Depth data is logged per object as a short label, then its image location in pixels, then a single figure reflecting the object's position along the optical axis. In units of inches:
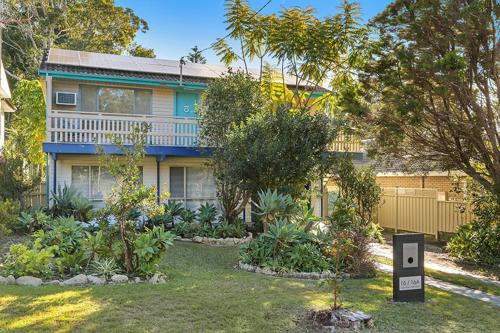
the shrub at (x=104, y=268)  328.8
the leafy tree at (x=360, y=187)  641.6
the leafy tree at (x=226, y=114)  578.6
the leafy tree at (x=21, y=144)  559.5
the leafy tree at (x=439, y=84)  449.4
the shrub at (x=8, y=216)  463.5
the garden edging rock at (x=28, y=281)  307.5
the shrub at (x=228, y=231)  554.9
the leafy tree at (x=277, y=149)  509.7
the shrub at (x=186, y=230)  550.6
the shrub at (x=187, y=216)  594.2
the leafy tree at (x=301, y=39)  655.1
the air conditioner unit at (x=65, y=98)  665.0
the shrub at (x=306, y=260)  387.9
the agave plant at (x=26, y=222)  501.3
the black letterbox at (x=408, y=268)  308.8
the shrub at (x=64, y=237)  383.9
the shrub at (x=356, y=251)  379.3
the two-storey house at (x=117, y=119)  631.2
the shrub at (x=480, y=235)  482.3
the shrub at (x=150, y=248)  330.6
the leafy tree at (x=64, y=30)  1218.0
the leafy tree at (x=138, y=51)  1533.0
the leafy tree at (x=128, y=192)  324.2
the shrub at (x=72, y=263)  333.1
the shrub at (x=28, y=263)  318.0
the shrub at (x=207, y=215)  584.1
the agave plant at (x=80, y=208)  568.4
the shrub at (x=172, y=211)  586.2
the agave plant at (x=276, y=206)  453.7
